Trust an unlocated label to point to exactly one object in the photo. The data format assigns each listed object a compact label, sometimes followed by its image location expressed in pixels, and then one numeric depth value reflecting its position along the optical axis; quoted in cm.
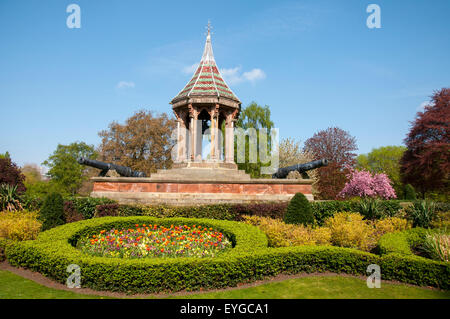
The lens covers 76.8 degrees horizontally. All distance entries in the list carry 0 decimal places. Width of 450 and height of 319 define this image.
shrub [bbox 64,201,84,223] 1173
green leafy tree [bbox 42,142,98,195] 4634
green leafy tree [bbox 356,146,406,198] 4309
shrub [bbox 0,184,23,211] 1220
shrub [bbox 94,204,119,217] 1237
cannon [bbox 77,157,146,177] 1391
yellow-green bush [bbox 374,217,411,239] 1020
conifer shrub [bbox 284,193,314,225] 1031
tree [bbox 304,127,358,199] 4242
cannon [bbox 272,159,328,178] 1375
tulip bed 757
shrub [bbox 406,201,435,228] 1133
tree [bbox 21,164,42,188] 4919
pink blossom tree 2414
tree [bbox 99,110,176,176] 3631
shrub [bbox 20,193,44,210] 1297
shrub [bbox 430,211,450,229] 1004
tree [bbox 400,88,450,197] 2303
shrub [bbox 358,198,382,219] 1223
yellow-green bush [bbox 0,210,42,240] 862
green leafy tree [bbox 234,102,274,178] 3584
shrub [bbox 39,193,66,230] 1037
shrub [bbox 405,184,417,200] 2425
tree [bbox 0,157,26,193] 1666
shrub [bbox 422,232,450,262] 714
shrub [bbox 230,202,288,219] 1213
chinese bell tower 1681
